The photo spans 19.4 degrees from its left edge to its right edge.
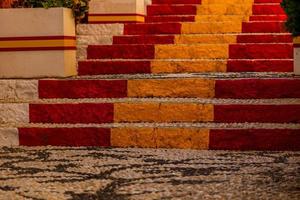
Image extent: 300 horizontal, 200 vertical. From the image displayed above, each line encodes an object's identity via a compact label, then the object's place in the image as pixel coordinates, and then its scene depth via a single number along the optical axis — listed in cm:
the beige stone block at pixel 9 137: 554
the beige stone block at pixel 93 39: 797
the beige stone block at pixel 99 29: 827
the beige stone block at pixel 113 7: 872
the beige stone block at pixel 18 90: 612
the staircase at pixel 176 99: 524
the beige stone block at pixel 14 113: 577
